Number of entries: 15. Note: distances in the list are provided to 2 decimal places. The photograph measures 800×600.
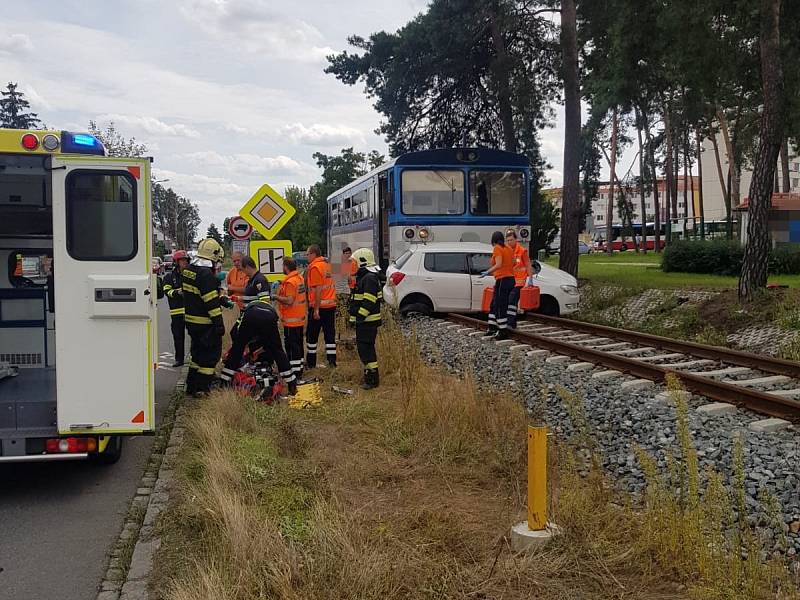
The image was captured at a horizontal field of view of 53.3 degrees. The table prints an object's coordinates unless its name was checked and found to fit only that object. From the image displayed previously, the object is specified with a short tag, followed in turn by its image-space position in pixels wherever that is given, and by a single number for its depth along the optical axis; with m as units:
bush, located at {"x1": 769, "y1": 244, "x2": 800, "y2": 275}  21.28
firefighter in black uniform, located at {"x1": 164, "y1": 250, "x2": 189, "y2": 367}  11.63
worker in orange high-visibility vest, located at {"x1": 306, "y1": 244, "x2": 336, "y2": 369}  10.52
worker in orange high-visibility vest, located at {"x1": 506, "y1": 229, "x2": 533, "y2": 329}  12.32
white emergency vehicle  5.57
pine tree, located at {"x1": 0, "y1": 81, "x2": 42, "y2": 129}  64.31
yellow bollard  4.33
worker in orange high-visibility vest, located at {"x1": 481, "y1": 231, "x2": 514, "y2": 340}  11.71
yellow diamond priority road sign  12.44
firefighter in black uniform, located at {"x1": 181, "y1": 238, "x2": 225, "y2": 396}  8.68
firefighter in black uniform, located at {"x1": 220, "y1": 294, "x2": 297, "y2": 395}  8.70
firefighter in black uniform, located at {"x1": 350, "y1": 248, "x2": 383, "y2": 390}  9.24
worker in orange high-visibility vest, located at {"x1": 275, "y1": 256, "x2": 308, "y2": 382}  9.73
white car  14.62
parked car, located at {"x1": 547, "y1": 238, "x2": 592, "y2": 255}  64.96
